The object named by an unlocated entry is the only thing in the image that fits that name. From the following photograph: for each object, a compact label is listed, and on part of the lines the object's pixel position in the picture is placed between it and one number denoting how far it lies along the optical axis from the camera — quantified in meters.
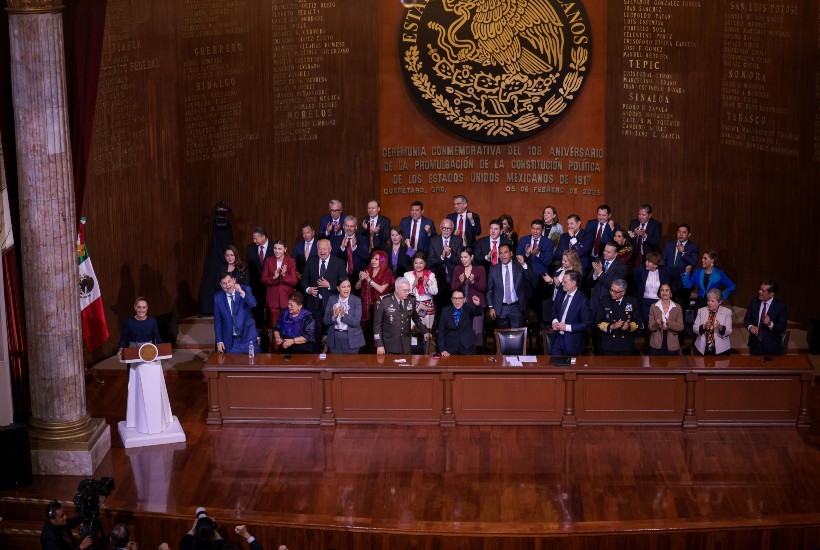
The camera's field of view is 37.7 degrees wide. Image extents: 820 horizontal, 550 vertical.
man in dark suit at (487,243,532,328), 12.45
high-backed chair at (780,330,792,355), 11.96
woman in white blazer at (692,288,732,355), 11.90
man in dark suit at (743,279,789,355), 11.91
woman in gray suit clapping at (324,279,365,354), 11.82
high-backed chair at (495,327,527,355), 11.97
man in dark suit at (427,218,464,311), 12.98
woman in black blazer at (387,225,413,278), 13.17
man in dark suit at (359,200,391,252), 13.49
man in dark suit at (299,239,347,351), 12.72
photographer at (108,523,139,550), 8.48
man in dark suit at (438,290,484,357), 11.98
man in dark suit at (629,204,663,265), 13.34
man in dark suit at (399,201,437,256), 13.45
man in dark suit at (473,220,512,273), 12.82
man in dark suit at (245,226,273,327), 13.13
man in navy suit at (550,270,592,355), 11.88
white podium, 11.05
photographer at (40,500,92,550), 8.77
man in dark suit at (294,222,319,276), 13.10
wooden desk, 11.36
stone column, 9.84
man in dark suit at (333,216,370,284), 13.15
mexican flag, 12.39
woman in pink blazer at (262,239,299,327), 12.84
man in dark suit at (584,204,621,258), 13.37
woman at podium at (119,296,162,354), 11.68
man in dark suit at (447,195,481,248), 13.38
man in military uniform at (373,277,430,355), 11.84
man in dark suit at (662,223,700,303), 13.08
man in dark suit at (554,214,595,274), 13.15
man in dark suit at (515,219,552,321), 13.00
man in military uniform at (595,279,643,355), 11.80
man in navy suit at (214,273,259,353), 11.97
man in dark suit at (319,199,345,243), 13.31
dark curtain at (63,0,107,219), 10.45
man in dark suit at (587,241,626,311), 12.26
